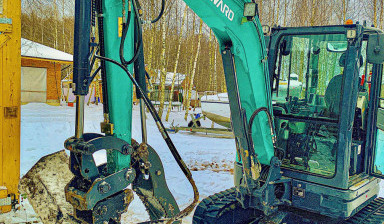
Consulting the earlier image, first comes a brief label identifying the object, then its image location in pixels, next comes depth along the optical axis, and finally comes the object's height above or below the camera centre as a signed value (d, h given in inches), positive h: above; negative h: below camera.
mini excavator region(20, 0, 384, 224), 97.3 -10.3
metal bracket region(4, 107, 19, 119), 199.0 -14.5
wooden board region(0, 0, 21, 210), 197.9 -8.4
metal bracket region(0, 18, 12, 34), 195.4 +32.7
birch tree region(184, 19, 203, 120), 649.9 +35.2
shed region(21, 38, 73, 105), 792.3 +28.0
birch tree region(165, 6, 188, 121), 670.5 +9.6
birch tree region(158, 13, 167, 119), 624.1 +31.8
